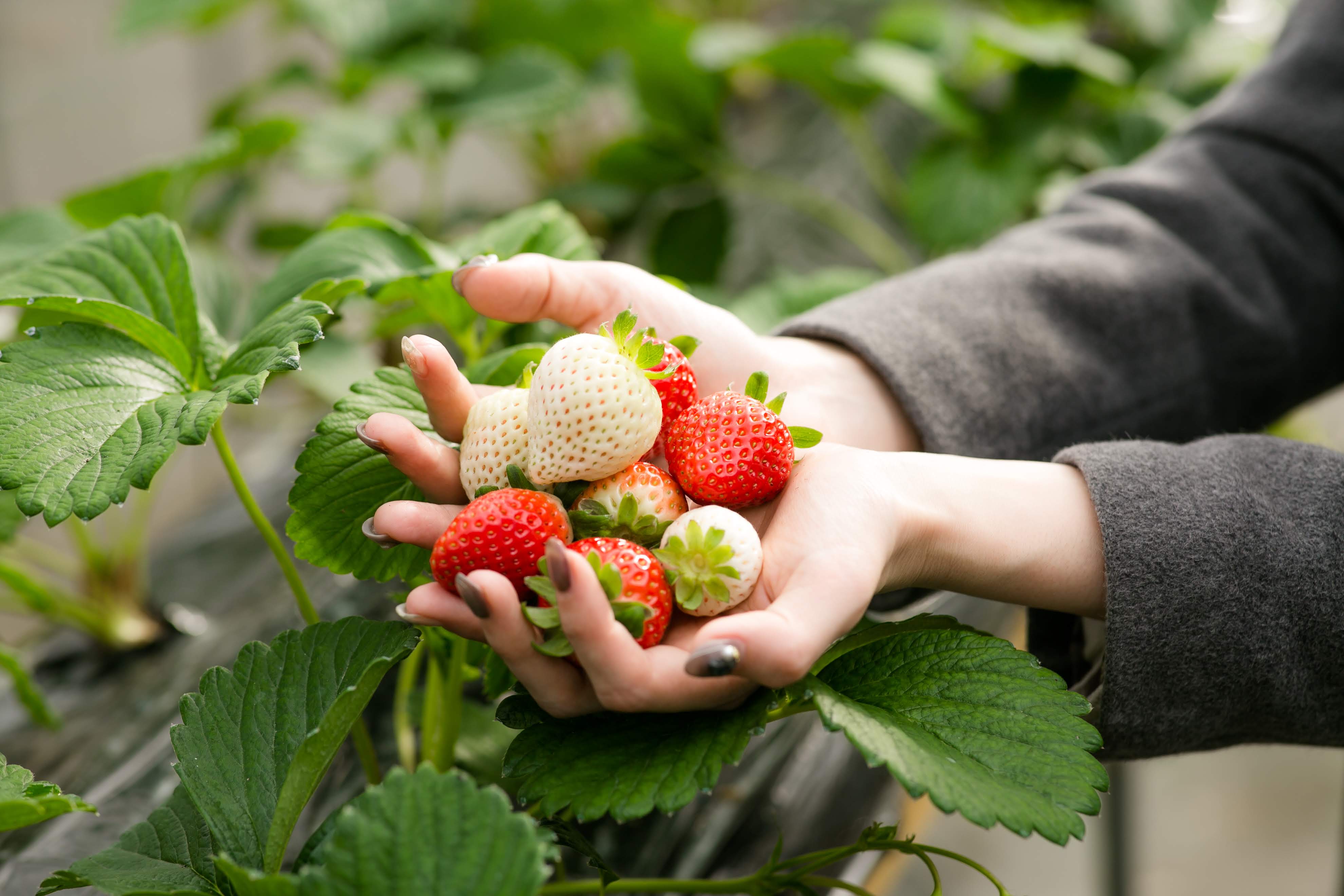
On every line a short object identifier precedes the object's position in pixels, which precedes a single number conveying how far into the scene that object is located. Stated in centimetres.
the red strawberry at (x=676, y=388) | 54
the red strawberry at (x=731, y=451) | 49
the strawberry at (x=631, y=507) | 49
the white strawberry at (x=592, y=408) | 47
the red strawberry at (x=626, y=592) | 43
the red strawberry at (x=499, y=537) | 45
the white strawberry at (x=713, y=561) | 45
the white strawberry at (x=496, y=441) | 51
